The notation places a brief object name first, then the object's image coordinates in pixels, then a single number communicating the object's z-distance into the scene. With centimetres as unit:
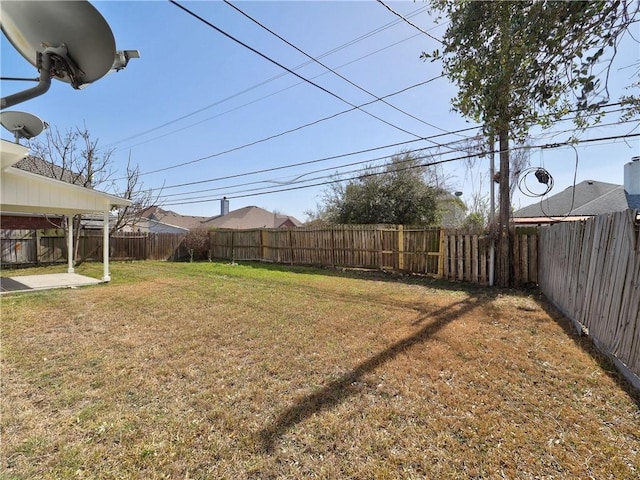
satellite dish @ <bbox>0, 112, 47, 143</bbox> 174
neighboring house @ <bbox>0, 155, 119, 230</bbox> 1079
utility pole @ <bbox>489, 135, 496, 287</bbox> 805
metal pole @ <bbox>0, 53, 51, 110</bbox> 78
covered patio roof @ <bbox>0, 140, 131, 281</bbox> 645
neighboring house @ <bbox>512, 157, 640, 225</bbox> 1154
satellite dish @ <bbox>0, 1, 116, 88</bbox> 87
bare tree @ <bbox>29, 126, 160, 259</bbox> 1270
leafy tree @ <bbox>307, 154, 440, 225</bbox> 1425
